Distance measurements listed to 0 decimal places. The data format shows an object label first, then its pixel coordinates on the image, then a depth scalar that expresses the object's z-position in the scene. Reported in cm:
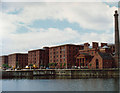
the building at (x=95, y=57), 12208
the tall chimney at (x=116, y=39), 12184
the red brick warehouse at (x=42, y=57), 17988
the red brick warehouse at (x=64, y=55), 14812
